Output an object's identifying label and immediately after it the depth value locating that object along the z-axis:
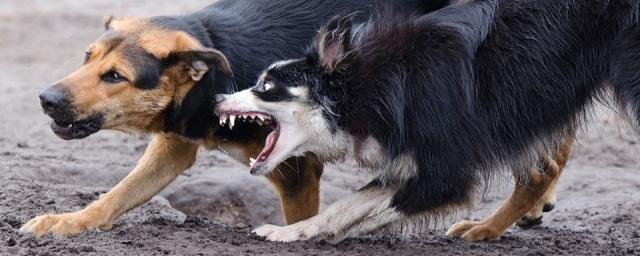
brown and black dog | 11.45
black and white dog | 10.96
